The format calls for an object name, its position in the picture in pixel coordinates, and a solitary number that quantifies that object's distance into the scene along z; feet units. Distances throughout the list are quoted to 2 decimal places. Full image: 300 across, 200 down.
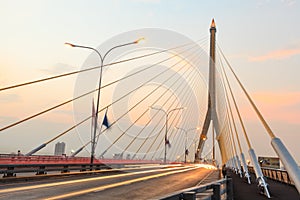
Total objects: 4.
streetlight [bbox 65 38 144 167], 97.98
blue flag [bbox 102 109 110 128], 123.64
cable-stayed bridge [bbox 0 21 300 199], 27.53
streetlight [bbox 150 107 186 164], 212.68
